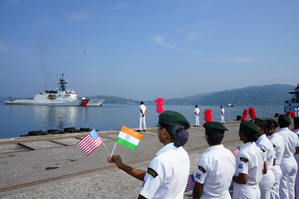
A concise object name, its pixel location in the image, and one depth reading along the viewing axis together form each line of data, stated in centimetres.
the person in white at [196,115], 1919
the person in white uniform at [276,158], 392
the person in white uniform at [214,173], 247
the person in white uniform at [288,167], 443
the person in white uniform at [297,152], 507
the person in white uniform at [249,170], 301
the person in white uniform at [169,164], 174
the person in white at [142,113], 1459
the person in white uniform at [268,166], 360
